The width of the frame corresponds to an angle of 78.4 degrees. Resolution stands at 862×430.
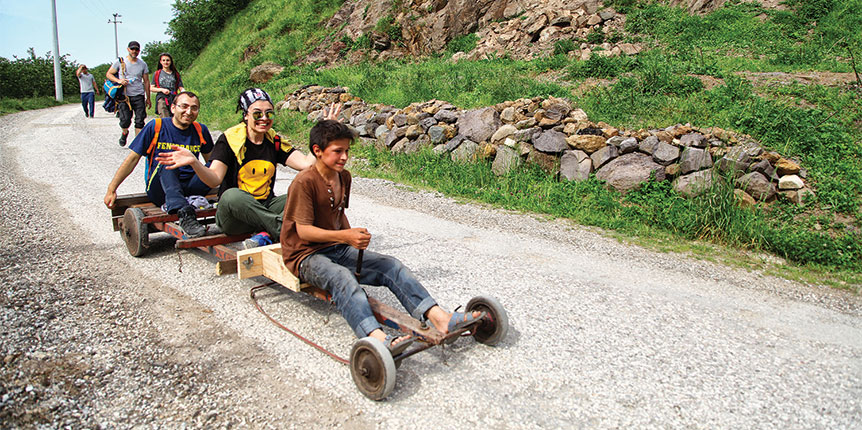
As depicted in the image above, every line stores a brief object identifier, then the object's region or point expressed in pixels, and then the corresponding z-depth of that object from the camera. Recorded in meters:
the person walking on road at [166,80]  10.11
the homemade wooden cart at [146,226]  4.73
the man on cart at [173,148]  5.26
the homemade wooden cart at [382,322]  2.99
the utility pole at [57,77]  29.19
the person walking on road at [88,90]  18.45
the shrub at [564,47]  14.09
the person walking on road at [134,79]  10.95
